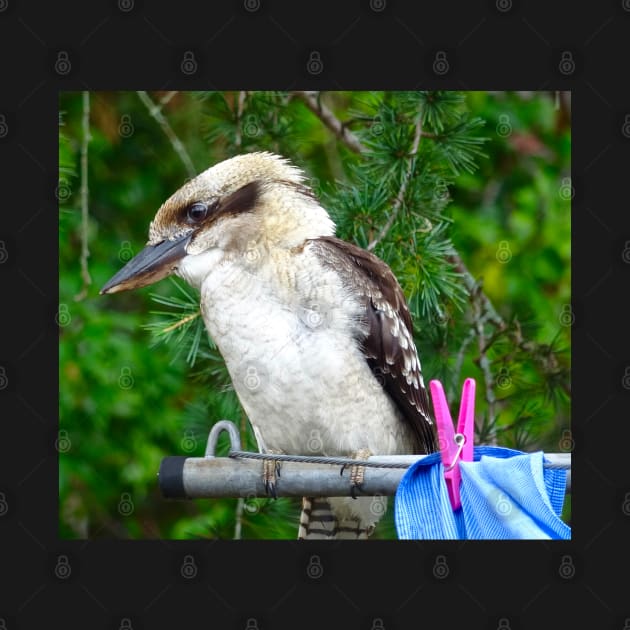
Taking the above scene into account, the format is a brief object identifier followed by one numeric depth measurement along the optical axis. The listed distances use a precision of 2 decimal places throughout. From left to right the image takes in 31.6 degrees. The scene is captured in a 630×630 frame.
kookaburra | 2.22
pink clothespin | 1.76
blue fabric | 1.71
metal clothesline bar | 1.89
